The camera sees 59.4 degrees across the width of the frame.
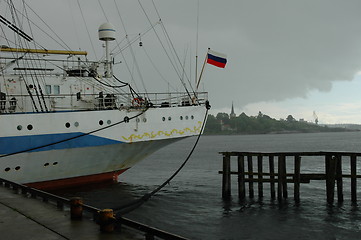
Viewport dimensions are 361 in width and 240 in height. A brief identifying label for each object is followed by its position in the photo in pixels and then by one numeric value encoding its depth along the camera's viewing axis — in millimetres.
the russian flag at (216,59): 20547
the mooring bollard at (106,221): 7371
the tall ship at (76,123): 16688
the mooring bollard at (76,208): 8594
